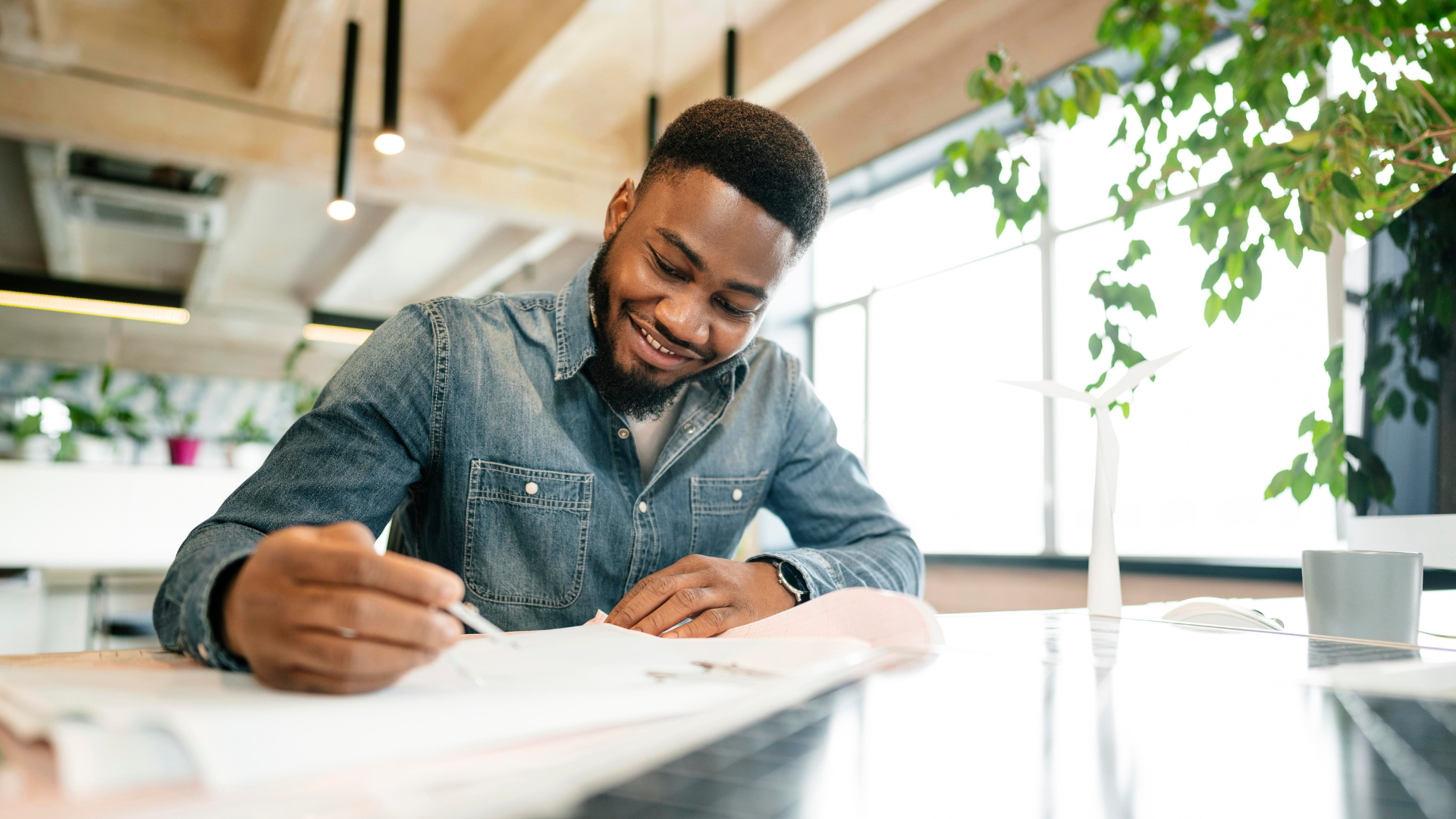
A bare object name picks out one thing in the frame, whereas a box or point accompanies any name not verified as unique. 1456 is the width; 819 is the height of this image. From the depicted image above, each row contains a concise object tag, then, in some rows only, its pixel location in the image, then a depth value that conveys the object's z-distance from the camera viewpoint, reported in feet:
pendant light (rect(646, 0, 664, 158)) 10.79
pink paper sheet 2.17
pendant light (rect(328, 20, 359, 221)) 9.53
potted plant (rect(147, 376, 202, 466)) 12.28
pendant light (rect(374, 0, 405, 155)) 8.76
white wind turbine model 3.51
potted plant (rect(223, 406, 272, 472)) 12.85
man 3.18
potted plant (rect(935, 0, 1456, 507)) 3.54
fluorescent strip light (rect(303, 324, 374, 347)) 20.94
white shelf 10.04
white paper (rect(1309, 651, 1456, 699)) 1.58
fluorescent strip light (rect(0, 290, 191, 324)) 18.19
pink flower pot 12.28
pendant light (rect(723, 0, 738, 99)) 9.51
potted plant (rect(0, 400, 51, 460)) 11.26
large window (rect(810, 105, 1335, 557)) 10.11
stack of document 1.05
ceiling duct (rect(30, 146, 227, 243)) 15.05
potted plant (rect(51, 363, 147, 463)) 11.55
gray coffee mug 2.82
